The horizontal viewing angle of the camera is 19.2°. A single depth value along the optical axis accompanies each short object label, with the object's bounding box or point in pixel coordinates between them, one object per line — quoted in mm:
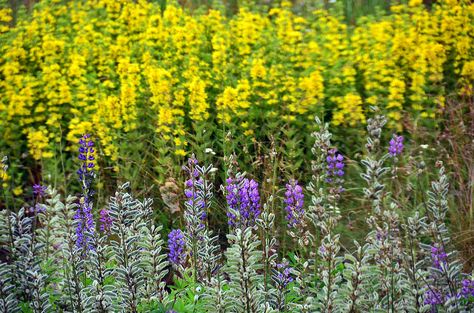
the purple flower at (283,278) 5487
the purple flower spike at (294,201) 5667
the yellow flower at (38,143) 10644
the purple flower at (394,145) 5838
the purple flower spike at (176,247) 6573
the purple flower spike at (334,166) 5946
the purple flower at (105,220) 7021
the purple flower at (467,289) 5648
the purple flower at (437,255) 5304
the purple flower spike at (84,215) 6172
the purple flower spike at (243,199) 5591
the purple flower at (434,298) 5292
